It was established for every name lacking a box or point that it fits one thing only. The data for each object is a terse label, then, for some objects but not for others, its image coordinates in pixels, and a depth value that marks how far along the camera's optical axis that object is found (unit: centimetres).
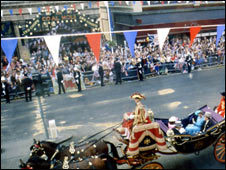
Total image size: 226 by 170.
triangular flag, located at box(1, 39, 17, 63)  947
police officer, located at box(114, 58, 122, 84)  1633
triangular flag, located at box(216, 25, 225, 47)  1266
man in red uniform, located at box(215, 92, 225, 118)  760
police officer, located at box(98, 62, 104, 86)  1631
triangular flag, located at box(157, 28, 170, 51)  1169
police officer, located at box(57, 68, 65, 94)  1549
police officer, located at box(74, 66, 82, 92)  1576
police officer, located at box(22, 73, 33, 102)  1475
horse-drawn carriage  584
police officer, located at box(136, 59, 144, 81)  1669
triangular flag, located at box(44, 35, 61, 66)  1000
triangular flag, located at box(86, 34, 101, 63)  1075
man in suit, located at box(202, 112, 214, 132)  702
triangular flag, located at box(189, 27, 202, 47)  1227
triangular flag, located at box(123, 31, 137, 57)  1145
